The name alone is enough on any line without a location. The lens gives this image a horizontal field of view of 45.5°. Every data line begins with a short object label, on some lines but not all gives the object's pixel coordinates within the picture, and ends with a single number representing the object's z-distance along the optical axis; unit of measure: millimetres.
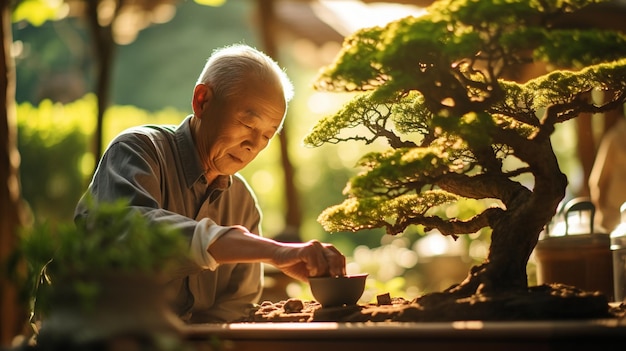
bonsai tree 1616
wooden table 1301
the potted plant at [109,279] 1124
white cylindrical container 2172
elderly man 1810
